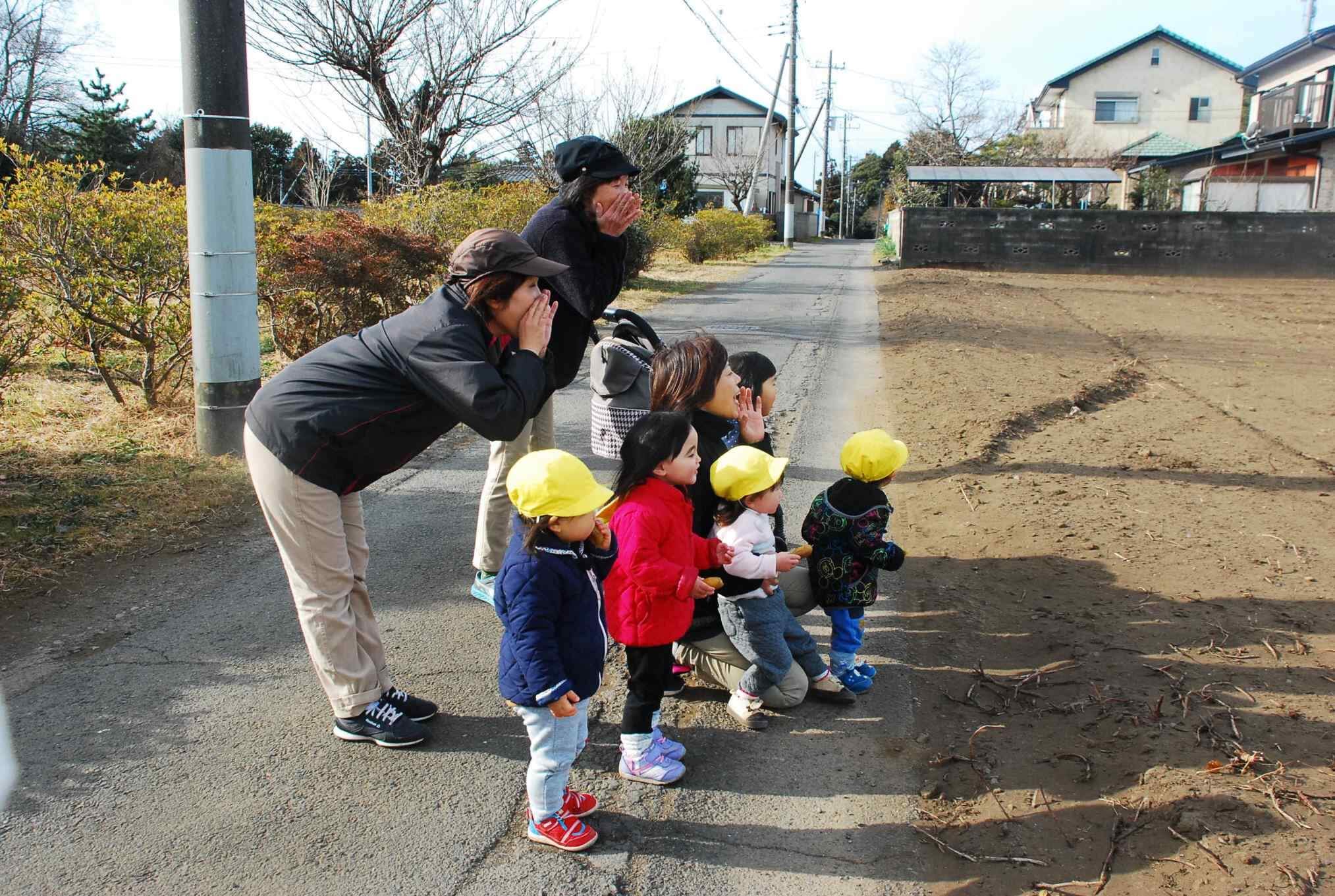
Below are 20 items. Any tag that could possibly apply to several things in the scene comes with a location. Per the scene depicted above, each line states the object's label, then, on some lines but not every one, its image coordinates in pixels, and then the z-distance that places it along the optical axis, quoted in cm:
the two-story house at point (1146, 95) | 5162
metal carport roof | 3125
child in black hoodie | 355
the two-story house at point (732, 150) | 6406
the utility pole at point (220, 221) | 587
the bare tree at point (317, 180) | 2017
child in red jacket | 295
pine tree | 3719
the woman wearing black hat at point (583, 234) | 364
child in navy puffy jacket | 259
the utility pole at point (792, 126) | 4491
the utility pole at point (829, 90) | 6944
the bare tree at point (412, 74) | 1395
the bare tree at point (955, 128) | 5562
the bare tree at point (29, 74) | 3916
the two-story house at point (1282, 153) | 3158
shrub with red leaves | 855
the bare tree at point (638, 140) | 2019
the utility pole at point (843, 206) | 7844
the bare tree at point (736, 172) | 6019
